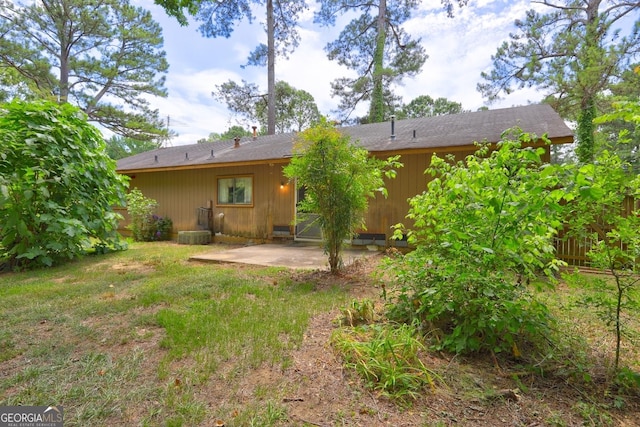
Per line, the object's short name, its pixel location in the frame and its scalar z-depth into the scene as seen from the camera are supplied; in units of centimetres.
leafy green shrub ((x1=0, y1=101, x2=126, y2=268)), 456
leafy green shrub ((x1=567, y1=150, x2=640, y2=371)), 176
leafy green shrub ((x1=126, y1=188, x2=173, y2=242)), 889
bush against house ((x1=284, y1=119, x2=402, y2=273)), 417
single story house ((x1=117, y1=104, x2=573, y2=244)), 648
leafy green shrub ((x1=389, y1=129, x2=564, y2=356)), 190
